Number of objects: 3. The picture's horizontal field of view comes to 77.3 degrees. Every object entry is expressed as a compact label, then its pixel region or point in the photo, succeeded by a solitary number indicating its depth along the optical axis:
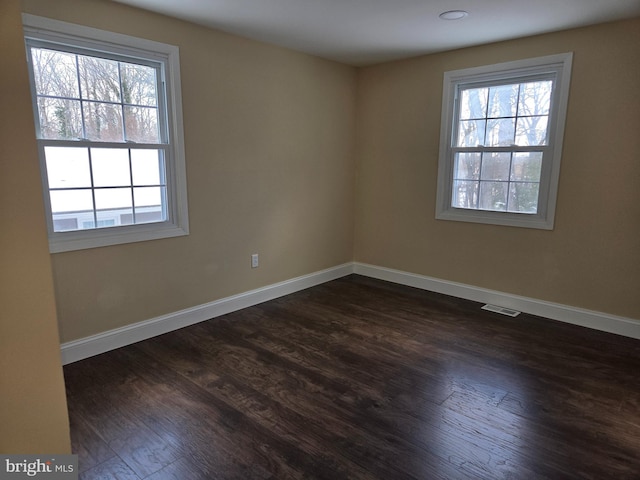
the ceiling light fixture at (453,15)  2.83
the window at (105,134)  2.51
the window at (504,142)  3.41
